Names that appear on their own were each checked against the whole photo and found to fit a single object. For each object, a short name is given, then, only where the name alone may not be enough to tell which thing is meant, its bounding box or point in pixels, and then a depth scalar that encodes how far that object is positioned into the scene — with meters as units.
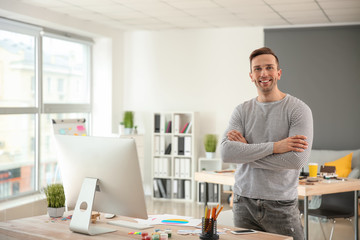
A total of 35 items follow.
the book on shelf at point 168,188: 8.33
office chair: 5.01
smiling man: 2.65
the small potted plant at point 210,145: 8.04
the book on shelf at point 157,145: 8.35
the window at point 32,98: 6.69
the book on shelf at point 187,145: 8.16
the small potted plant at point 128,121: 8.35
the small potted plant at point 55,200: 3.15
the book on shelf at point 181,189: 8.24
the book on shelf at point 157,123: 8.39
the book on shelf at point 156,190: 8.34
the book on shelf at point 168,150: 8.32
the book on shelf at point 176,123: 8.20
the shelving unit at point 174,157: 8.17
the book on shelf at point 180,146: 8.20
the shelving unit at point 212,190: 7.86
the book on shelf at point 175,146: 8.23
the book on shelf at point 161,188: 8.33
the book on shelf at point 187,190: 8.21
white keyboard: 2.86
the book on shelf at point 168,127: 8.27
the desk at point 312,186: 4.36
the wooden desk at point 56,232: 2.61
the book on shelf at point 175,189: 8.27
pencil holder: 2.56
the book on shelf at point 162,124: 8.30
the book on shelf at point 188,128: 8.16
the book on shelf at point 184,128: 8.18
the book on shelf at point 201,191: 7.93
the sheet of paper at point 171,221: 2.95
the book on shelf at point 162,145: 8.30
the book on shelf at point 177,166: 8.23
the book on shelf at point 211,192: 7.91
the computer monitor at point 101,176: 2.61
